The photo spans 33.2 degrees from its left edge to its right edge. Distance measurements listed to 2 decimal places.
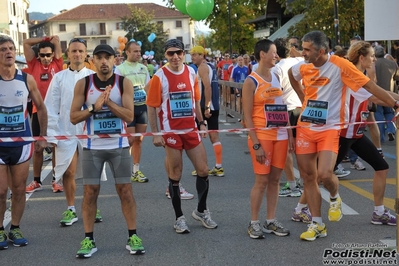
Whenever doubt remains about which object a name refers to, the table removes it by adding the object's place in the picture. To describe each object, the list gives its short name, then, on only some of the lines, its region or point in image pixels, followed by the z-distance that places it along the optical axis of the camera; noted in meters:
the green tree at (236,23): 48.52
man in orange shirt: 6.29
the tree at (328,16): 25.05
